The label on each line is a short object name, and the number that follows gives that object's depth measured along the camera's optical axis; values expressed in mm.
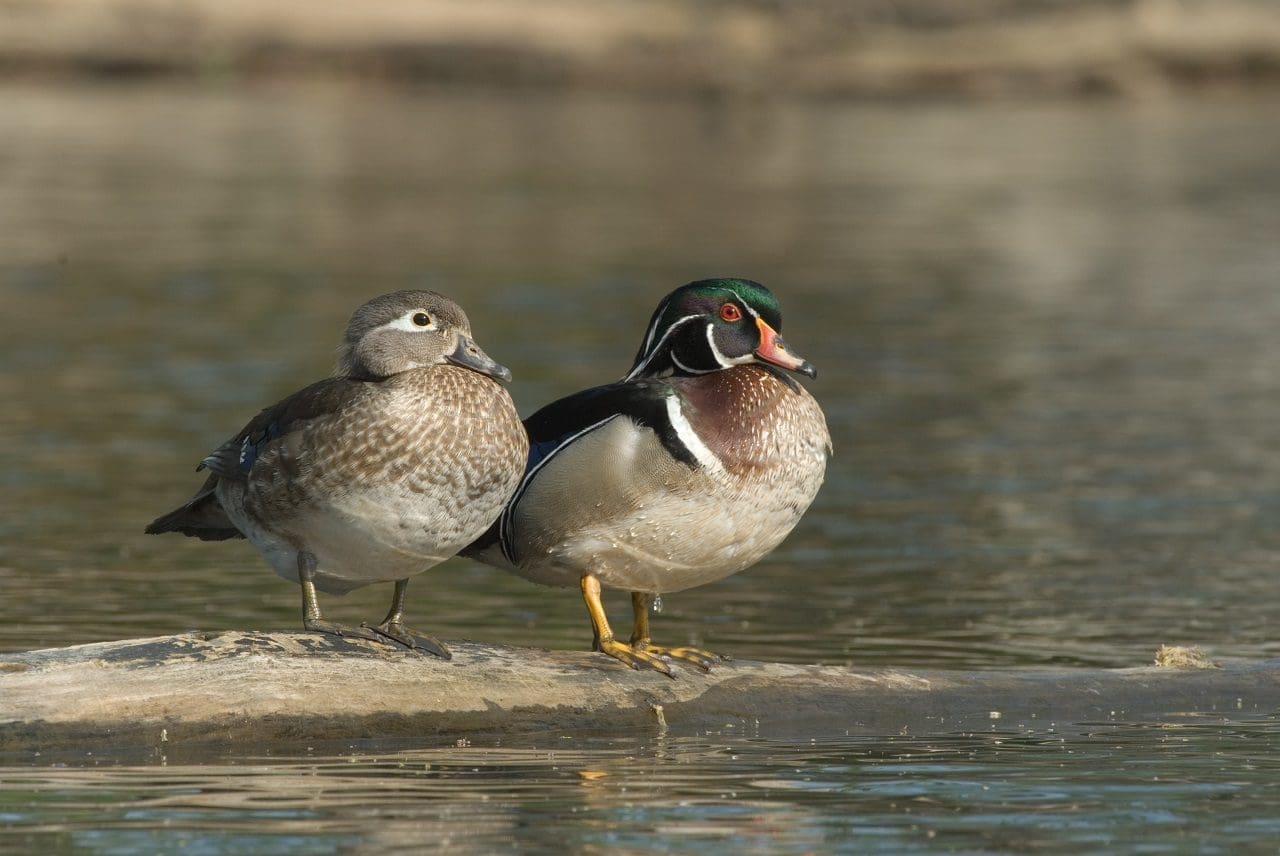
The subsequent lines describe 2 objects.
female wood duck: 16453
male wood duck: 17672
